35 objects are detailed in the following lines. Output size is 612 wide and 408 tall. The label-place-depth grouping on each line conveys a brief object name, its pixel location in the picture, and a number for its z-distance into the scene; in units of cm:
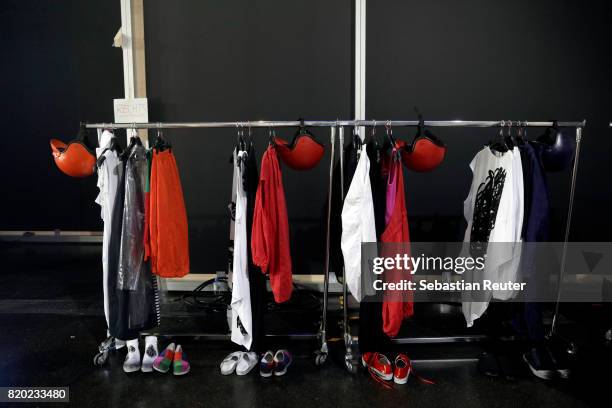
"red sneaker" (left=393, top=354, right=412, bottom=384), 197
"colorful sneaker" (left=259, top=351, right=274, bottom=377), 203
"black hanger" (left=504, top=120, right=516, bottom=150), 193
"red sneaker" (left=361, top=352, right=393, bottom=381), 198
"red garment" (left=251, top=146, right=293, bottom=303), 186
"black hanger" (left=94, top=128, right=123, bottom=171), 194
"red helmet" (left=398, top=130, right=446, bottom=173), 186
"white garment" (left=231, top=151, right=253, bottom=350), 191
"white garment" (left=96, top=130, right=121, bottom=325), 197
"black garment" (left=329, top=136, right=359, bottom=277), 195
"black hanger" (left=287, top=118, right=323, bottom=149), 191
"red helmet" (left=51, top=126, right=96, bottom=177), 193
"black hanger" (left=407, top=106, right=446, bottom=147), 188
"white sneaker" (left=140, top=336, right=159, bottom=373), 207
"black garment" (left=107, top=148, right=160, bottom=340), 197
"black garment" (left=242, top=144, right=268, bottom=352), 192
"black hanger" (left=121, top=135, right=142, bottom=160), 196
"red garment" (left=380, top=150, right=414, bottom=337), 186
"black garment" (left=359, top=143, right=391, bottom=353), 193
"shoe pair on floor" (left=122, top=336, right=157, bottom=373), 208
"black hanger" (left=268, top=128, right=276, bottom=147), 192
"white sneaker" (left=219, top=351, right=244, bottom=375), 205
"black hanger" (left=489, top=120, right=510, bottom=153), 196
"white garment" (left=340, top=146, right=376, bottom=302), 183
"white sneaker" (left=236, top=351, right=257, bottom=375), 204
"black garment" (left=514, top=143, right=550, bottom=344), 190
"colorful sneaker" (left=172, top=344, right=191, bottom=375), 205
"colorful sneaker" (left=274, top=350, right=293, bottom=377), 204
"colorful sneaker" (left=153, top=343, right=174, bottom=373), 206
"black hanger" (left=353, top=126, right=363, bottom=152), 192
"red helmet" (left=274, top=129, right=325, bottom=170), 190
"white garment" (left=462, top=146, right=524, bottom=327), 188
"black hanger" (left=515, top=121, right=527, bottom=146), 197
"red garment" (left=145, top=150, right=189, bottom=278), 193
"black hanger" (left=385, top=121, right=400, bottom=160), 185
